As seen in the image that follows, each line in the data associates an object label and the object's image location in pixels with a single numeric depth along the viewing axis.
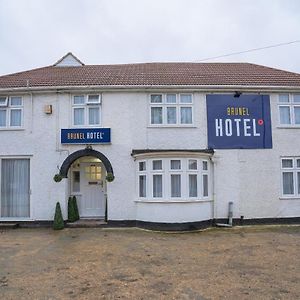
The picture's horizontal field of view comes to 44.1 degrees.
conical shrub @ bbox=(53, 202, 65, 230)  13.89
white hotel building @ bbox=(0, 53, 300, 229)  14.55
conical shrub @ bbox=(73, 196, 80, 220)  14.79
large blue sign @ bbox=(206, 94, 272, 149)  14.85
